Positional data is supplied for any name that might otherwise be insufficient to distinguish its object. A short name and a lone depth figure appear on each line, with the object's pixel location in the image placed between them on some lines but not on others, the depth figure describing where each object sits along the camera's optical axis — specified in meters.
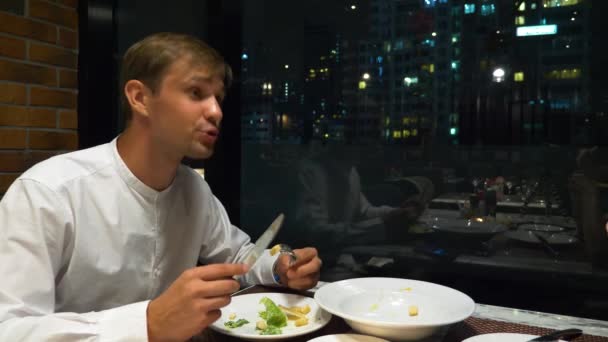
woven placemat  0.88
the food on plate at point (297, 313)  0.94
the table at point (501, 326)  0.89
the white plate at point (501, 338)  0.80
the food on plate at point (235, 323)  0.92
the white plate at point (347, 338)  0.80
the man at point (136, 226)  0.83
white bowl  0.80
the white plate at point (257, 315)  0.87
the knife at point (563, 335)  0.77
